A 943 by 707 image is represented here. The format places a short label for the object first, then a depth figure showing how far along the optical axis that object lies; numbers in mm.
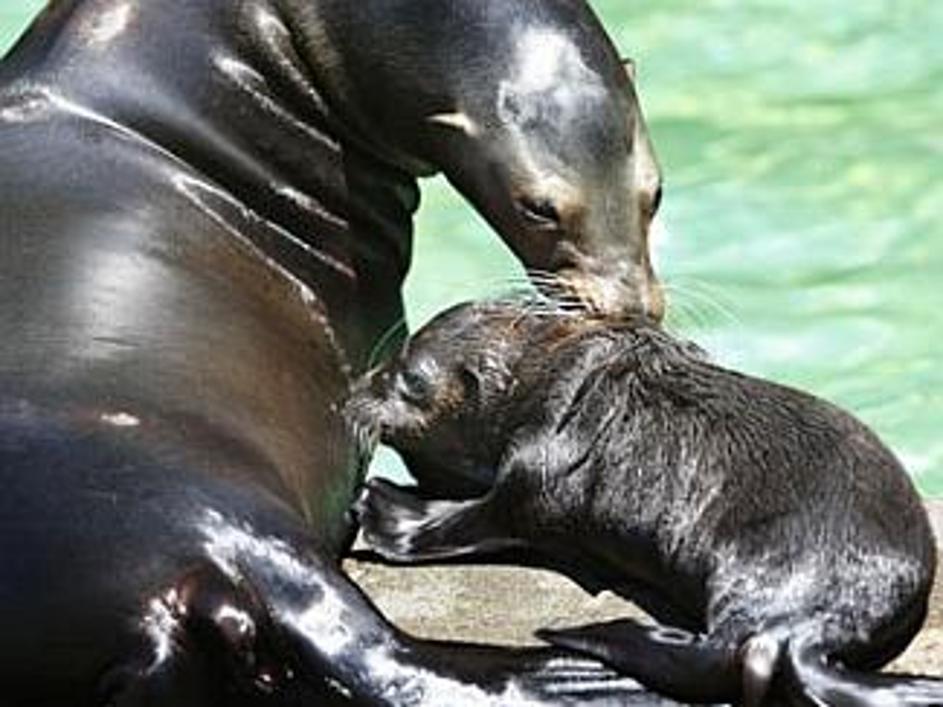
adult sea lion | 9281
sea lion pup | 9312
